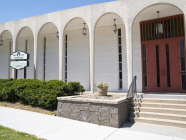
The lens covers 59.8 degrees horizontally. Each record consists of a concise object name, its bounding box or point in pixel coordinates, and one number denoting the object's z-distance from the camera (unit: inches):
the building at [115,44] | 369.9
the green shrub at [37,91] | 300.8
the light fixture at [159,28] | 363.9
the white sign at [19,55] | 484.1
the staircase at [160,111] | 219.8
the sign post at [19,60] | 481.5
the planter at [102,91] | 289.1
